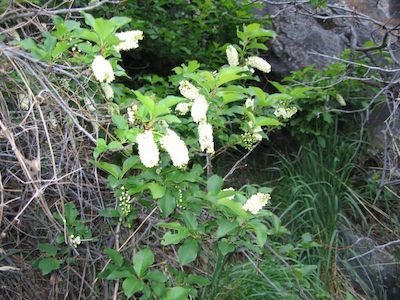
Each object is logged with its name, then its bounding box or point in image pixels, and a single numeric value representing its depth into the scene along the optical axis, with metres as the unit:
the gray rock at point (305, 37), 3.87
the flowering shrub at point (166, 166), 1.49
